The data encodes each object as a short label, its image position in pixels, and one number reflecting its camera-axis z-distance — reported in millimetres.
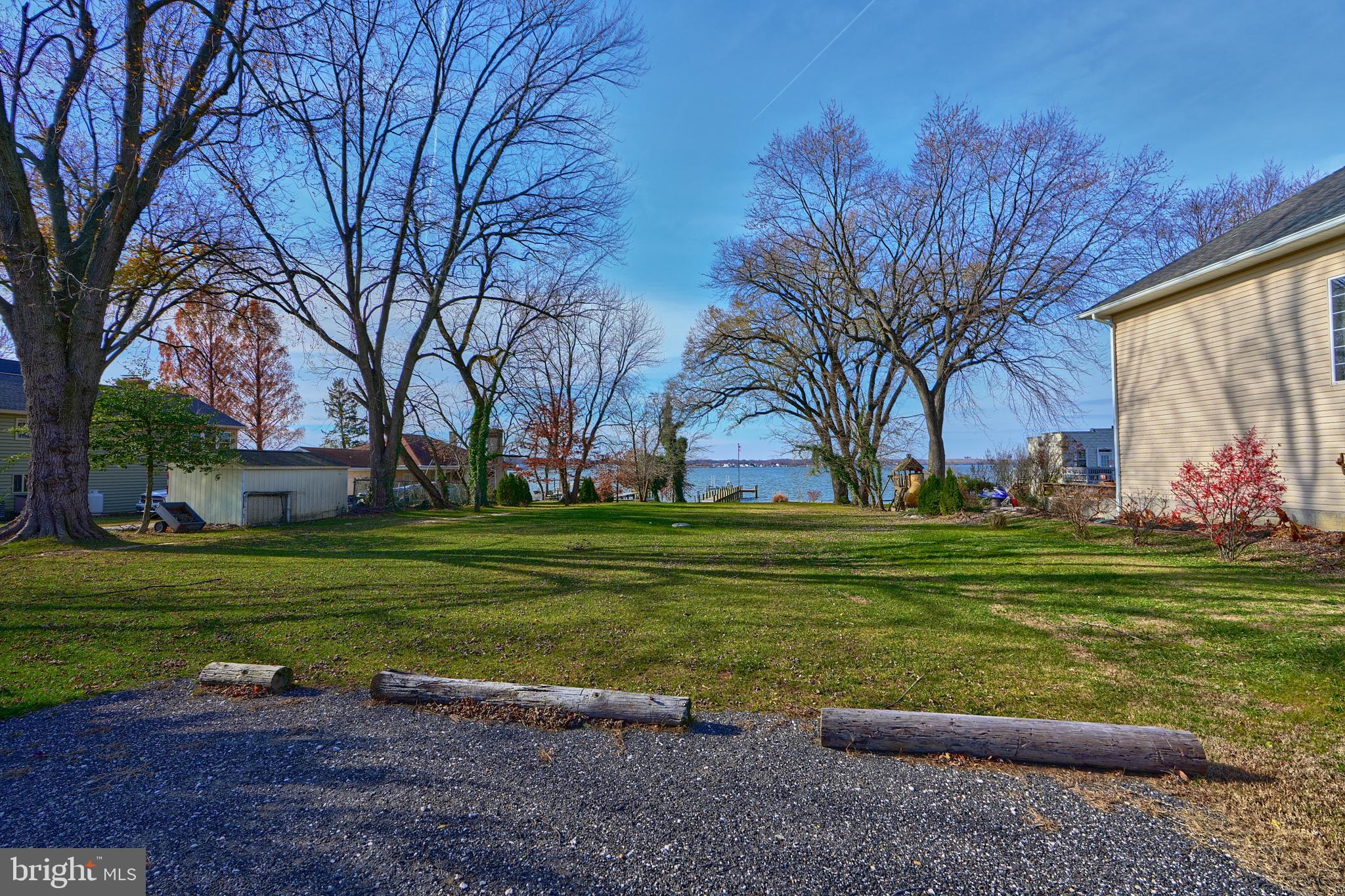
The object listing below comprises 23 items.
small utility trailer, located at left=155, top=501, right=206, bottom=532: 12766
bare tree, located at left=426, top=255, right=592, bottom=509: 19719
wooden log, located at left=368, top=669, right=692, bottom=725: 3793
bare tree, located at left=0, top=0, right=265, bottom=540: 9266
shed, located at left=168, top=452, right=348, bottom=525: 13391
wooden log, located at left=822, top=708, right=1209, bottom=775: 3117
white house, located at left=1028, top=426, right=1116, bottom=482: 26188
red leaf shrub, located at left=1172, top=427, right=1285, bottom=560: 7895
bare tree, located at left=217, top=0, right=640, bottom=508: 16000
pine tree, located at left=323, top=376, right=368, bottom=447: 39844
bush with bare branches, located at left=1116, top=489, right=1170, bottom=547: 9406
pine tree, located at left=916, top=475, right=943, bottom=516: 16156
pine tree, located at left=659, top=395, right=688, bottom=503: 31531
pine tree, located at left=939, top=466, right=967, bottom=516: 15469
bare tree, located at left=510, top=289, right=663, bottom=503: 27609
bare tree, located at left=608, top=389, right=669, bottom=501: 32188
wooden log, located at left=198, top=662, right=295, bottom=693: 4348
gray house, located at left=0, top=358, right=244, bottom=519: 16234
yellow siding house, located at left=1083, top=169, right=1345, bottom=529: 8633
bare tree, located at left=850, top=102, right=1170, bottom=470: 16875
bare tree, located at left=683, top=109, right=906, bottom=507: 20328
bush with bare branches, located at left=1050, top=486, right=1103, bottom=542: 10359
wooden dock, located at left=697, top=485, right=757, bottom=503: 34625
